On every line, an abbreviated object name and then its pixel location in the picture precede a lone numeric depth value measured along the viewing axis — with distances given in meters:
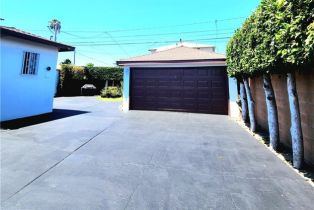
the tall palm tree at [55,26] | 36.84
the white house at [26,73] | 7.97
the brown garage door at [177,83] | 10.96
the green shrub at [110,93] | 20.55
